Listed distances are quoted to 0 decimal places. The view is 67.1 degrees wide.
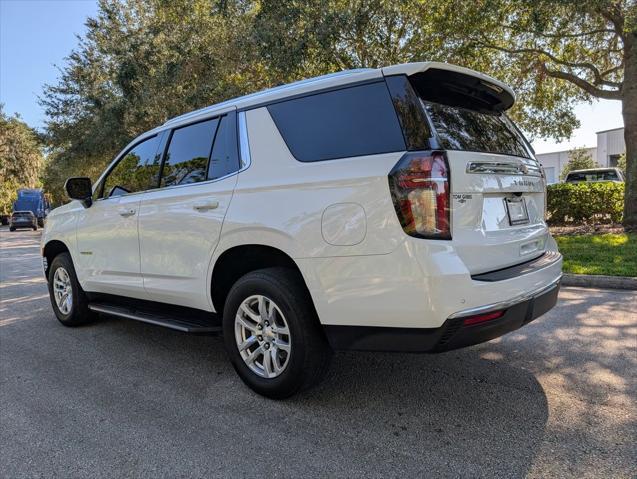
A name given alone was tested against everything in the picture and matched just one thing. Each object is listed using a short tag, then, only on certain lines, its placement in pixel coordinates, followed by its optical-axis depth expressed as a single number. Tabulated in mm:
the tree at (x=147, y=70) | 14930
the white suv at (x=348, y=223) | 2580
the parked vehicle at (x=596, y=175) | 18047
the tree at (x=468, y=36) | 10359
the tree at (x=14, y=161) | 44219
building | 38312
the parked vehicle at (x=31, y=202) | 34062
